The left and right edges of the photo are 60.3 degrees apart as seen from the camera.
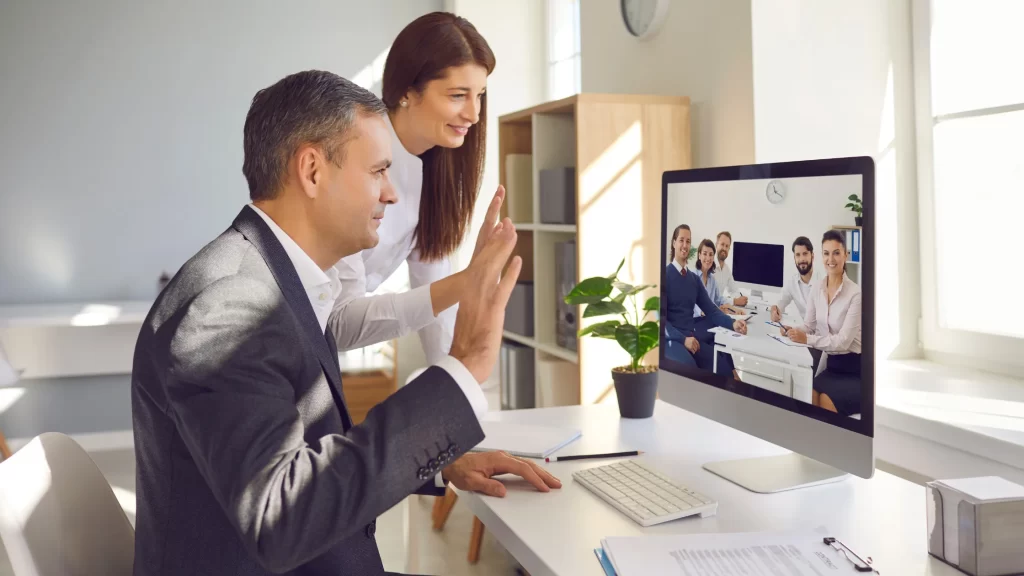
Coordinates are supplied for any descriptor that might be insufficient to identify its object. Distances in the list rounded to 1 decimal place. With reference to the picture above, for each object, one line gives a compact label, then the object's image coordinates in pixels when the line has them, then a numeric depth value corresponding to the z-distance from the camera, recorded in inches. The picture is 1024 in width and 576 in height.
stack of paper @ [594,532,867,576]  40.8
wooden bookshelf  104.6
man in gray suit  35.9
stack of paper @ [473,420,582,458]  63.6
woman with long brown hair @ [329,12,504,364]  72.9
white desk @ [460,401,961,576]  44.6
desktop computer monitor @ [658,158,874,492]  49.3
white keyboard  49.5
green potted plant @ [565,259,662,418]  74.7
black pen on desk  62.6
